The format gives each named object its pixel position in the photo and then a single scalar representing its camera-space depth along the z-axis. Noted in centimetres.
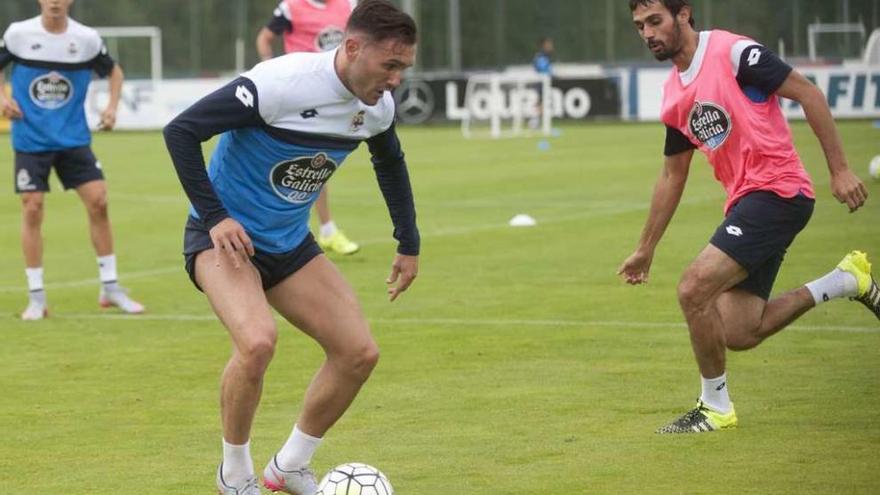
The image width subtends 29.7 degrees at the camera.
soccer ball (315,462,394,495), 686
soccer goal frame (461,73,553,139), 3950
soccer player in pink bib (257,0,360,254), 1738
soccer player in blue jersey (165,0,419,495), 682
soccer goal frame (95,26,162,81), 5184
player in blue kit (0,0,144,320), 1338
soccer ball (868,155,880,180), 2331
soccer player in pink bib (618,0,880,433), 837
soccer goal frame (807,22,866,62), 4703
